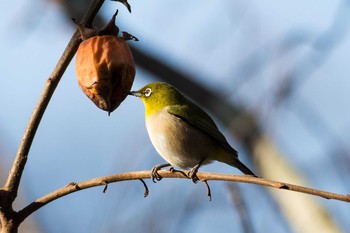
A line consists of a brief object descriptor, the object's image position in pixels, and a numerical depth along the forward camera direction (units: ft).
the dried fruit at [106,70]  15.20
